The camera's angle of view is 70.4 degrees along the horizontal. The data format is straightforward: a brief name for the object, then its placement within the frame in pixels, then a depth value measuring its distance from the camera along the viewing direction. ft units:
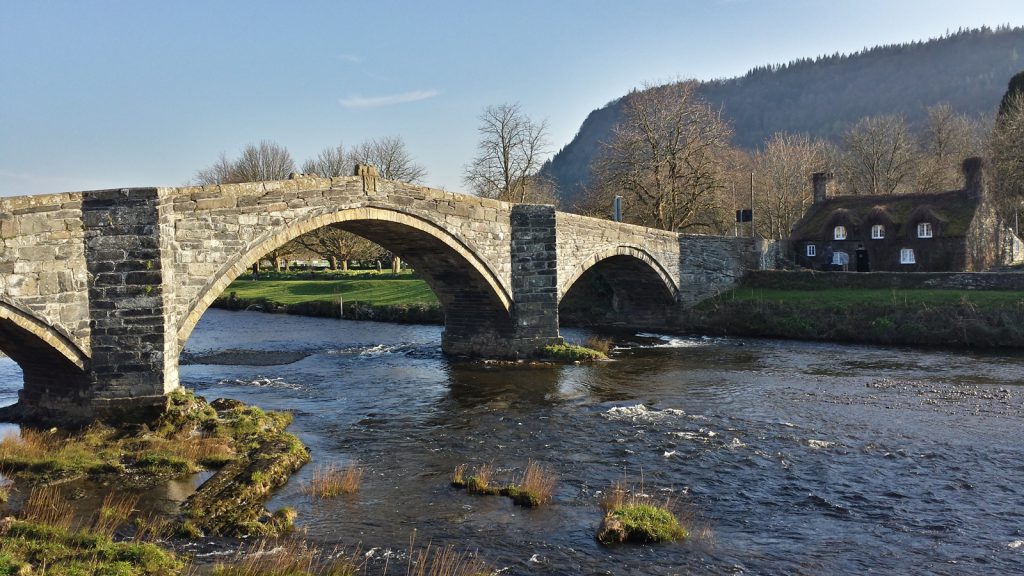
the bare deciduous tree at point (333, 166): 197.57
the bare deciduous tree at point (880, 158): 170.09
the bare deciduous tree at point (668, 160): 126.31
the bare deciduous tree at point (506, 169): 155.63
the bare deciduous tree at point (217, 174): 200.95
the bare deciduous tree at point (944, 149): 164.87
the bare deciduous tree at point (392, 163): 187.21
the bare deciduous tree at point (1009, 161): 126.82
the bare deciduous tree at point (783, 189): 163.12
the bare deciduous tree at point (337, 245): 166.71
